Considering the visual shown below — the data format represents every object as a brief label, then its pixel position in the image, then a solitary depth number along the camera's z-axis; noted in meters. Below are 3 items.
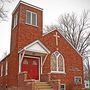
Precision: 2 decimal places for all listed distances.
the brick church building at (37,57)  8.31
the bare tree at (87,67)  23.43
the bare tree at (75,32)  16.49
